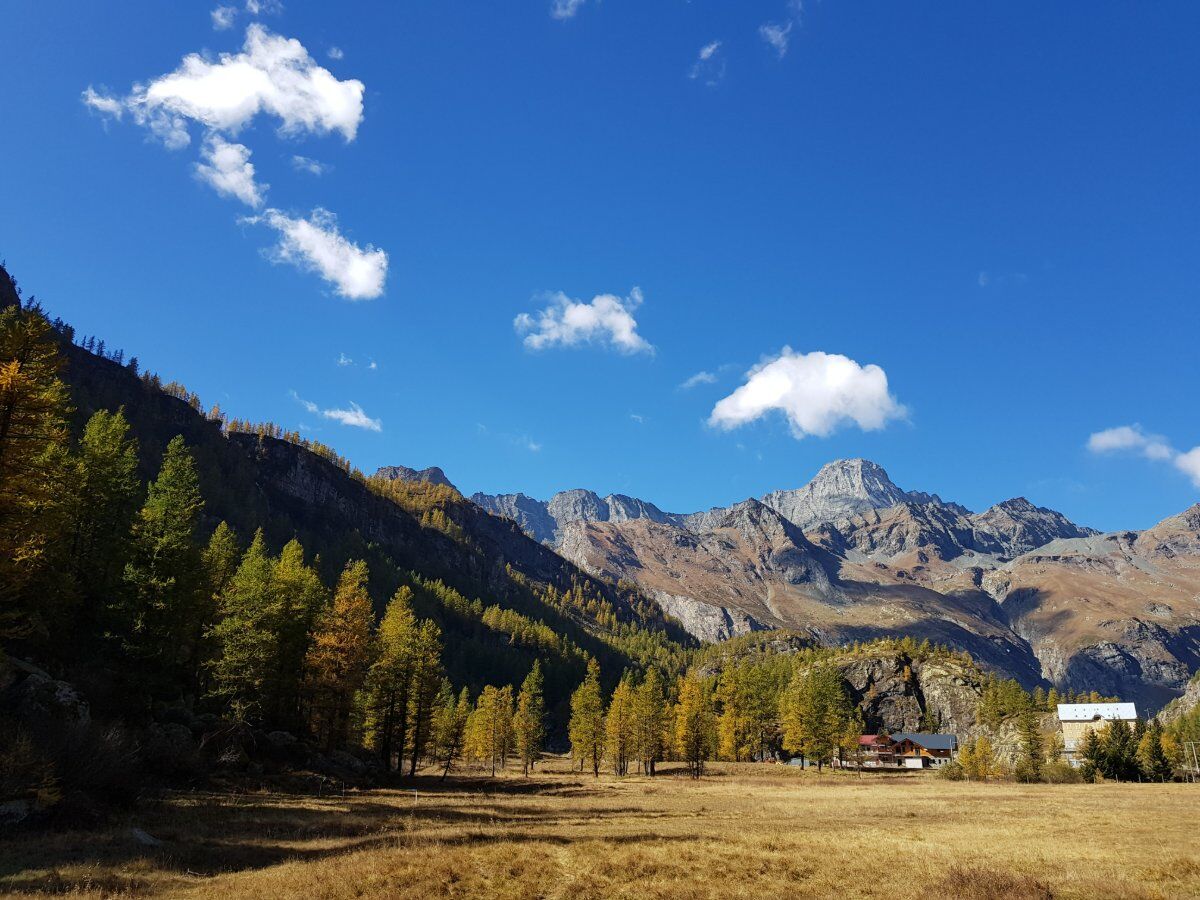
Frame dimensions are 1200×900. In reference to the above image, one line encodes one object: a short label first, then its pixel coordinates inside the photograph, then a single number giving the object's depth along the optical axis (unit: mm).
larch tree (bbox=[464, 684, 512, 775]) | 91000
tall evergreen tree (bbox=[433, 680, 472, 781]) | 78438
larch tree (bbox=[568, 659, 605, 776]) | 87250
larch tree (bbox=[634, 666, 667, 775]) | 90000
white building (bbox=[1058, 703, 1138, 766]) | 138625
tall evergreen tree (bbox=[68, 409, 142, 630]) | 37788
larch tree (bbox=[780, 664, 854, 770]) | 90188
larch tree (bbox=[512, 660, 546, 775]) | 87062
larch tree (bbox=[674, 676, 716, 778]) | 87562
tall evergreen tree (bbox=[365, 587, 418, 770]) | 50844
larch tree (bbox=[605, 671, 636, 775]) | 92562
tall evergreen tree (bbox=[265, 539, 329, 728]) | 45531
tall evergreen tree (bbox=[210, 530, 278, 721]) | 40031
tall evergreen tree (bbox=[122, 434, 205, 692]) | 35906
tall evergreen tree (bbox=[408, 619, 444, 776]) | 51750
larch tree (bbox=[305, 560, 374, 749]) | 44688
